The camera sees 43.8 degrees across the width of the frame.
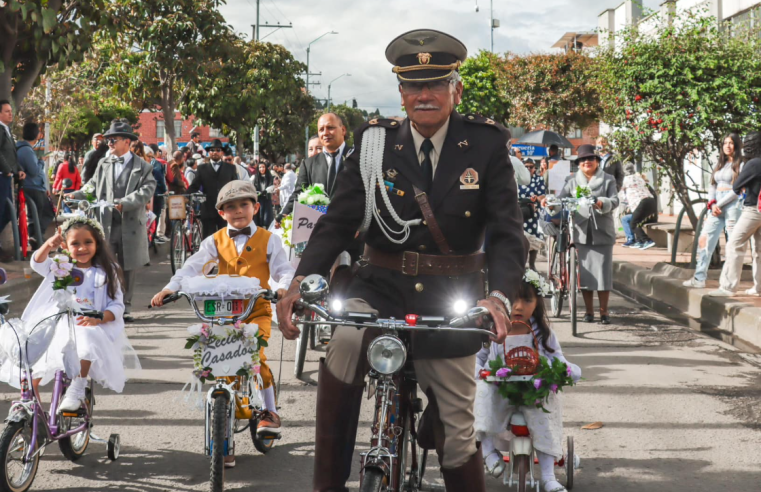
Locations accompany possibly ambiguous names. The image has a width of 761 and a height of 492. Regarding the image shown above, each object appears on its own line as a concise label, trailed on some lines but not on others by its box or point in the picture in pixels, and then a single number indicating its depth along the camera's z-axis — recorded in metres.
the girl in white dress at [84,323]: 5.05
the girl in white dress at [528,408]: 4.67
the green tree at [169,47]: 22.00
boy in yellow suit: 5.65
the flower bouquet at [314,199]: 8.13
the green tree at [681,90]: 12.95
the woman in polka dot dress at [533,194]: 12.11
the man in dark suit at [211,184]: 13.05
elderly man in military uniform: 3.34
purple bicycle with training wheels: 4.54
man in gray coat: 9.92
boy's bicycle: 4.49
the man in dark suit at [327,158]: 8.68
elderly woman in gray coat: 10.27
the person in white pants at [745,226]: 10.86
